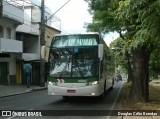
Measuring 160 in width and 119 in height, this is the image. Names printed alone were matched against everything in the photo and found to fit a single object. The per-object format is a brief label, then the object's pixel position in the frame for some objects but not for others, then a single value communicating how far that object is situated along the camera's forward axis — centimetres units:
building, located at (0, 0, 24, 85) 1929
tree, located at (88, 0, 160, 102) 586
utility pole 1898
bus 998
